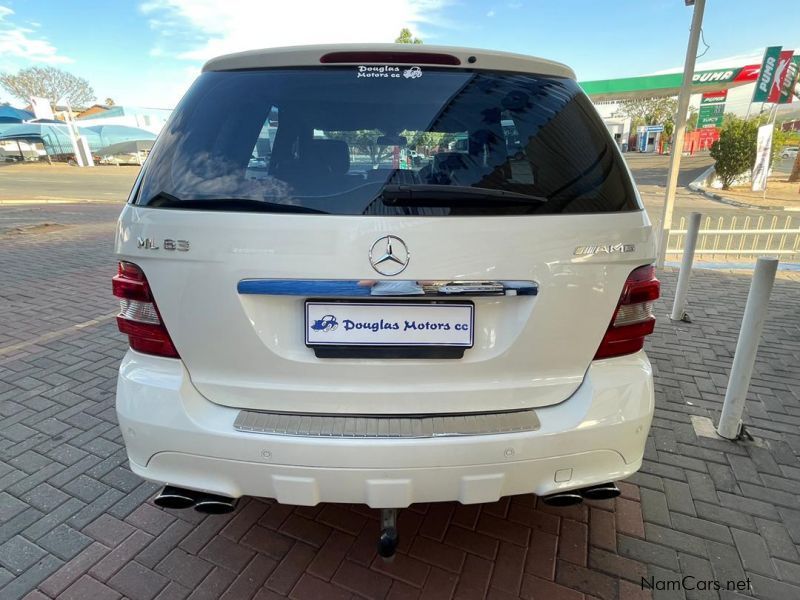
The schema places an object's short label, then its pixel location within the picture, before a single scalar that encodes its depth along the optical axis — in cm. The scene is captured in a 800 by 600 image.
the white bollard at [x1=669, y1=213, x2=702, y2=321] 453
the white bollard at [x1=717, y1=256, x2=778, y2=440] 252
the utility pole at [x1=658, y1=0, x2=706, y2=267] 621
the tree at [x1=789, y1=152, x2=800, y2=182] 2053
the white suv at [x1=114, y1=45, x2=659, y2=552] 139
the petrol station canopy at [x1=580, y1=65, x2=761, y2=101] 2837
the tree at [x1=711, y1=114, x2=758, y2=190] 1827
